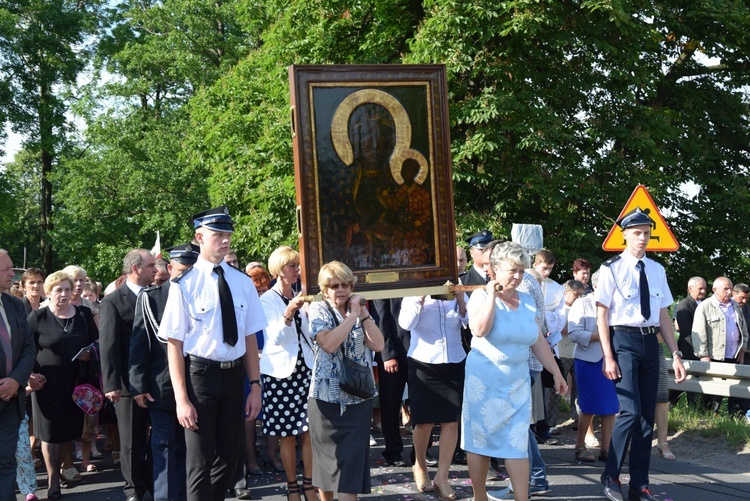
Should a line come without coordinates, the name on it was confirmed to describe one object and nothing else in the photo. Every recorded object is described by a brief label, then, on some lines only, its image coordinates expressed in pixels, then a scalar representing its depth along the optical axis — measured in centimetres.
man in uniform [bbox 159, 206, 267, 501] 580
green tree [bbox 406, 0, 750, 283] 1781
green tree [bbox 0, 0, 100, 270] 3500
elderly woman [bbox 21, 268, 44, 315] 1009
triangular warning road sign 1119
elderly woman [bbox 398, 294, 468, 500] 792
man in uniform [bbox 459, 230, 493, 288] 826
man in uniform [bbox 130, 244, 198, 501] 708
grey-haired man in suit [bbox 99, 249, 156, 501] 771
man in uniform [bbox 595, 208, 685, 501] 755
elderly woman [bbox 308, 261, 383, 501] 615
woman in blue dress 642
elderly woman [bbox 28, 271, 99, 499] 849
